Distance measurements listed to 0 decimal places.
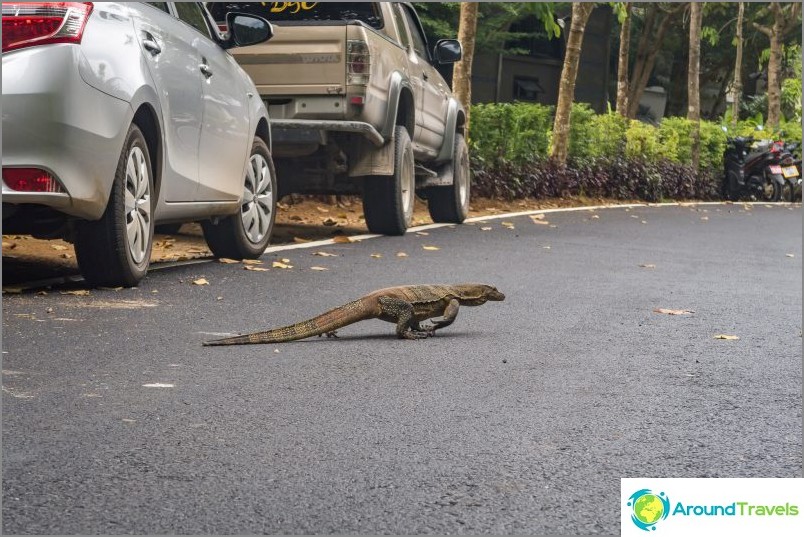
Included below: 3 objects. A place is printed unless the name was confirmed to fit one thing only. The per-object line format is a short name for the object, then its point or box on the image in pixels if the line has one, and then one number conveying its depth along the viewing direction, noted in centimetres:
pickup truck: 1141
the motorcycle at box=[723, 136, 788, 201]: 2759
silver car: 684
